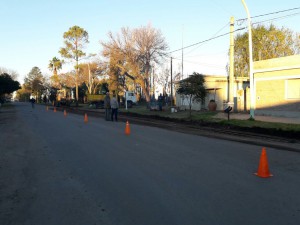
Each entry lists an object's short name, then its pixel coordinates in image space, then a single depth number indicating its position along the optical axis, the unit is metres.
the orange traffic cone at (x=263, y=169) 6.76
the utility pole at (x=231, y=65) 23.84
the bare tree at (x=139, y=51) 41.34
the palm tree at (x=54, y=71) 94.44
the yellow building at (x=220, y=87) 32.59
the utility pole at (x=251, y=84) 19.78
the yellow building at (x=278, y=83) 21.41
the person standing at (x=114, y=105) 21.70
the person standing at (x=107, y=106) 22.15
